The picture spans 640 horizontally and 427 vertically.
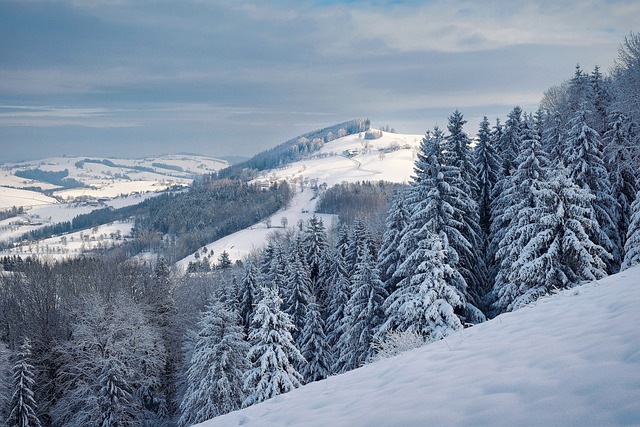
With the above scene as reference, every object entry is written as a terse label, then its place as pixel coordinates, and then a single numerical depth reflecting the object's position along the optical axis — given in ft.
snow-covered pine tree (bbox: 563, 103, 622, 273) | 78.84
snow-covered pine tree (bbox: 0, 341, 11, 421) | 85.16
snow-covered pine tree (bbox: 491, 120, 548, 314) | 68.69
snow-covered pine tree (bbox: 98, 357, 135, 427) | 93.50
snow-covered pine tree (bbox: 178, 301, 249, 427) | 84.94
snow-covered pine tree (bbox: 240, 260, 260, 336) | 121.39
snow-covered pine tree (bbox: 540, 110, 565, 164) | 95.30
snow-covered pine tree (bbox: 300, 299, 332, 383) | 104.53
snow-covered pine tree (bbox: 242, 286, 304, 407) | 77.03
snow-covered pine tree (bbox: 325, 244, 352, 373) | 107.91
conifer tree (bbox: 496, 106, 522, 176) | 93.97
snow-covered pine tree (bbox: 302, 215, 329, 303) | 129.70
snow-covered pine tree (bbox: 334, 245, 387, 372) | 87.15
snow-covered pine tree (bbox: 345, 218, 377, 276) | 112.47
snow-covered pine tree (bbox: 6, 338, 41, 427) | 86.84
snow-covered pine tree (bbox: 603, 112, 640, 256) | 84.28
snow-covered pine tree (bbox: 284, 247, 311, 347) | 113.39
